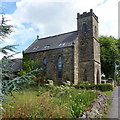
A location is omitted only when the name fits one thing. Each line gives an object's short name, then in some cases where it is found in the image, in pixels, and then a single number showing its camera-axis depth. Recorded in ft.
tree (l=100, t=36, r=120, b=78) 104.04
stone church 71.32
